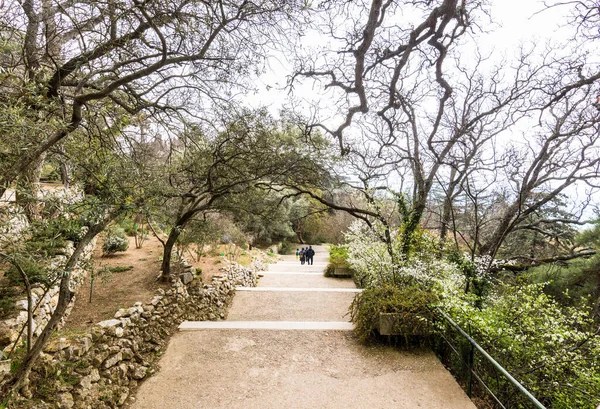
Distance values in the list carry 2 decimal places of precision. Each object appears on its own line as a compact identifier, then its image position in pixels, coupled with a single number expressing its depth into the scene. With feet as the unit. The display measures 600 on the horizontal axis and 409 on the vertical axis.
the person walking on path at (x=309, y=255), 53.32
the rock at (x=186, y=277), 23.54
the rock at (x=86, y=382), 10.63
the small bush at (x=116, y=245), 27.72
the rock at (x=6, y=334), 10.32
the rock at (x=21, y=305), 11.82
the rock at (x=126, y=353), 13.45
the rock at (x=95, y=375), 11.25
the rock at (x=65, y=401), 9.52
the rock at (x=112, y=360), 12.18
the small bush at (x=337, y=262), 38.16
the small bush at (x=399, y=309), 15.46
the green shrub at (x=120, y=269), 23.99
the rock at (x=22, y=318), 11.30
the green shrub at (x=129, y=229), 33.59
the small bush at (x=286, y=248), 73.39
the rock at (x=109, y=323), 13.94
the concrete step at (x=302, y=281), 32.32
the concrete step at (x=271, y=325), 18.62
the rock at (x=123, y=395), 11.57
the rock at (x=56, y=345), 10.97
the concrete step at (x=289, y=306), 21.94
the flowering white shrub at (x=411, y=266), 17.38
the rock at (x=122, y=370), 12.47
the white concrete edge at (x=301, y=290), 27.96
